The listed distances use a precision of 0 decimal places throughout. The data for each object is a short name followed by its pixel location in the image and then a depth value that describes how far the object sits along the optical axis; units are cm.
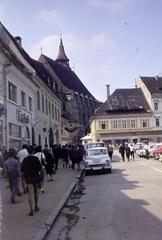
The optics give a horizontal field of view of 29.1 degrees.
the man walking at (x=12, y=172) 1014
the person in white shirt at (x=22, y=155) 1207
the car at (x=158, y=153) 2909
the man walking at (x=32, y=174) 865
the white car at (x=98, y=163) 2021
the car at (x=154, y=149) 3172
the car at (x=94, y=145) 3072
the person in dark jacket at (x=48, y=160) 1490
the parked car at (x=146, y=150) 3292
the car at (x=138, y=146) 3880
